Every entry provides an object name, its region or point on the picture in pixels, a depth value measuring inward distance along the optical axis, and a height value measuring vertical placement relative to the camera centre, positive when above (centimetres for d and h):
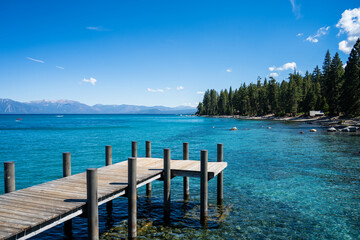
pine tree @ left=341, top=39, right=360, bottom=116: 6662 +725
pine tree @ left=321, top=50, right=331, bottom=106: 8806 +1189
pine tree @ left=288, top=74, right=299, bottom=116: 10712 +641
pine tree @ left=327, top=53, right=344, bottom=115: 8055 +959
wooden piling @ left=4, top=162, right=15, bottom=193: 891 -218
